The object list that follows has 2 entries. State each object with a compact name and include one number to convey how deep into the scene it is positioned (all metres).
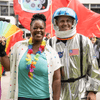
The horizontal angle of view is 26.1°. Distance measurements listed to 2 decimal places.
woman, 2.17
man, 2.69
